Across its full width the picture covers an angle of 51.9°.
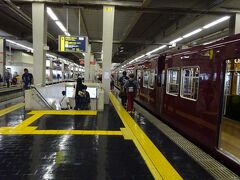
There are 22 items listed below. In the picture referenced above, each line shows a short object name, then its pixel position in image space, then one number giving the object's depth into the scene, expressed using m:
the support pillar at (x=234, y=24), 12.00
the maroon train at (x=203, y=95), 4.91
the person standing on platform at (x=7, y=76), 22.40
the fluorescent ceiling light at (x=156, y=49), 23.33
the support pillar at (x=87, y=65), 22.34
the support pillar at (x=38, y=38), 11.06
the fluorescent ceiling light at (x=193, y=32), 15.16
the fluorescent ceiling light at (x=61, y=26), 16.67
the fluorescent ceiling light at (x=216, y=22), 12.79
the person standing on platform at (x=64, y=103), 10.16
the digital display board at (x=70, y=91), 10.12
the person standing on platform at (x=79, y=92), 9.34
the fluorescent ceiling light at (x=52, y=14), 13.40
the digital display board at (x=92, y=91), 10.05
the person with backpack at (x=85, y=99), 9.48
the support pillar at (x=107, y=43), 11.66
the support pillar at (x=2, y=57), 20.86
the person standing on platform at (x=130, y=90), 9.75
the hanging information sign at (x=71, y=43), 11.70
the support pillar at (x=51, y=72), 27.58
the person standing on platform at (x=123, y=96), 11.51
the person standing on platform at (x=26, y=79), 12.98
